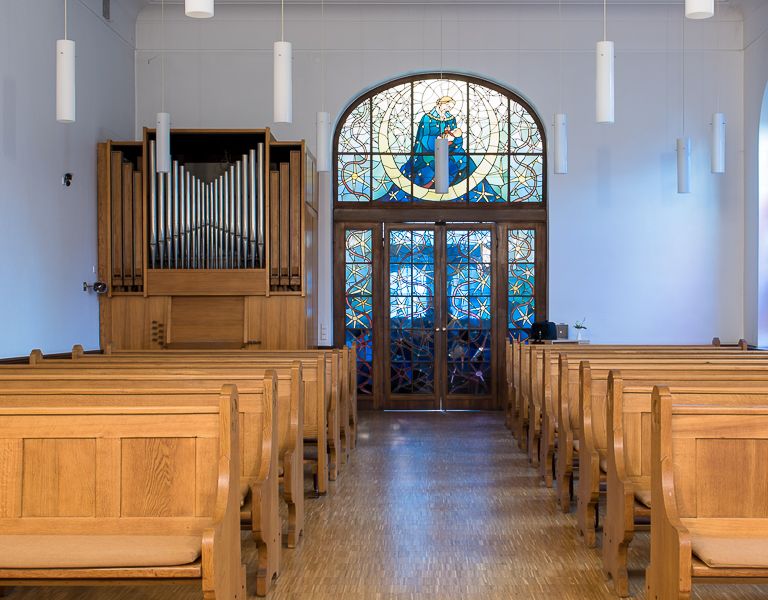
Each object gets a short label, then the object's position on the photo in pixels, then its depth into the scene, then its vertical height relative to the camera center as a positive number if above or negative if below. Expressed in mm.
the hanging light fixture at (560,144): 8852 +1558
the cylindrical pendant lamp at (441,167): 8664 +1307
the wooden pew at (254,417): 3545 -475
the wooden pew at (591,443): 4215 -666
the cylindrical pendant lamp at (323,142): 9000 +1625
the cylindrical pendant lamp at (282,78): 5793 +1448
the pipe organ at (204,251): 8727 +510
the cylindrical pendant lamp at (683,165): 9414 +1424
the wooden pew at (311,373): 5273 -418
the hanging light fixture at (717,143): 9172 +1618
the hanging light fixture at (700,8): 4730 +1544
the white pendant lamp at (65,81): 5711 +1430
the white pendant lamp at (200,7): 4617 +1518
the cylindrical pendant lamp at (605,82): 5918 +1452
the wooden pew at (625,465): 3510 -672
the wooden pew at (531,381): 6543 -623
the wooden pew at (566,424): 5055 -680
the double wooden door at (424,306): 10406 -37
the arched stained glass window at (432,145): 10469 +1828
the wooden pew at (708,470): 2869 -546
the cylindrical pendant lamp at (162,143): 7941 +1418
